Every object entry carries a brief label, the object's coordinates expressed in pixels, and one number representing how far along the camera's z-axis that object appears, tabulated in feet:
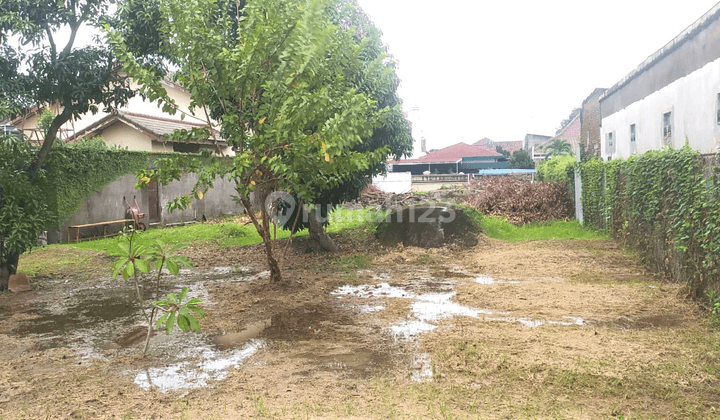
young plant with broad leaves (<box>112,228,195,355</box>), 16.69
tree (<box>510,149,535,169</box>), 153.99
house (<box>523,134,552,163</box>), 186.09
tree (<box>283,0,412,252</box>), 37.17
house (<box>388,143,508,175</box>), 153.07
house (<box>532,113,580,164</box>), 147.33
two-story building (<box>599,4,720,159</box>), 34.01
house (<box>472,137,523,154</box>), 242.37
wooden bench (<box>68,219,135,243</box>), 46.78
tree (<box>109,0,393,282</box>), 24.71
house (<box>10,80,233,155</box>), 65.57
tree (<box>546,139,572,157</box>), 131.85
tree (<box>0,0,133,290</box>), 29.04
